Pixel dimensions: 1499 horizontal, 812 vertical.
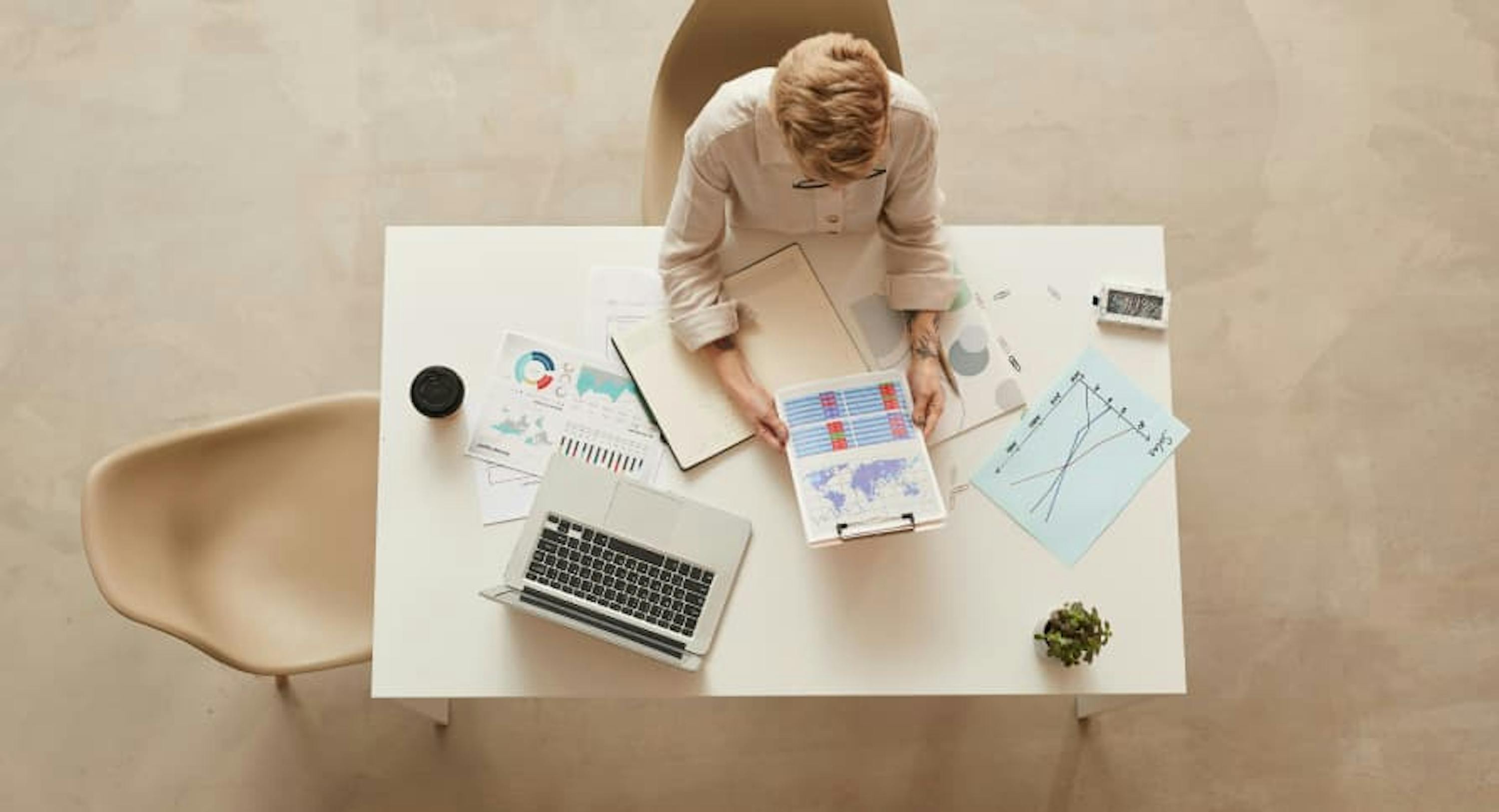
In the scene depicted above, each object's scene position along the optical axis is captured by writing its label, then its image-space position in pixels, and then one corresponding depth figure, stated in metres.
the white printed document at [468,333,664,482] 1.84
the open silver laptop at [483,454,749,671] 1.76
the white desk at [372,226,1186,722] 1.79
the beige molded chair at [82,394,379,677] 1.88
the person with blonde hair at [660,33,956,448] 1.71
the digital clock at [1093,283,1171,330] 1.89
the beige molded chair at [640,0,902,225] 2.07
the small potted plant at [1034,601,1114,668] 1.72
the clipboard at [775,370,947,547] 1.76
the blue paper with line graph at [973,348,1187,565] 1.84
